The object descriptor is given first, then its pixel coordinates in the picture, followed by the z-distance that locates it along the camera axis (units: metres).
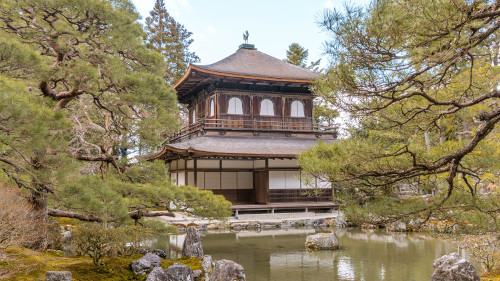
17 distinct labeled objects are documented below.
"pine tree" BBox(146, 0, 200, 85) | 26.92
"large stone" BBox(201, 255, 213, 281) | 6.76
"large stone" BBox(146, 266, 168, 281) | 5.68
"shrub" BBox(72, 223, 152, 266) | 5.64
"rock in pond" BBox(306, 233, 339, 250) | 10.30
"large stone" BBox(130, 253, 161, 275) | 6.03
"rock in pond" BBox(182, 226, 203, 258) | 7.97
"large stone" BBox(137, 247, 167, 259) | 7.24
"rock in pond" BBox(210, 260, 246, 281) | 6.34
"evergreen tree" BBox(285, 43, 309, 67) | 31.17
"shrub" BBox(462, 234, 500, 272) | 6.43
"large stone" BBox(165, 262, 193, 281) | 5.96
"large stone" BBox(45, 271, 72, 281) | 4.65
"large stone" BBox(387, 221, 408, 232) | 13.60
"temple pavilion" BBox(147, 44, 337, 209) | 15.79
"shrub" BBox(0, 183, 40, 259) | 4.55
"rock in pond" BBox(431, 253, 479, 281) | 5.80
